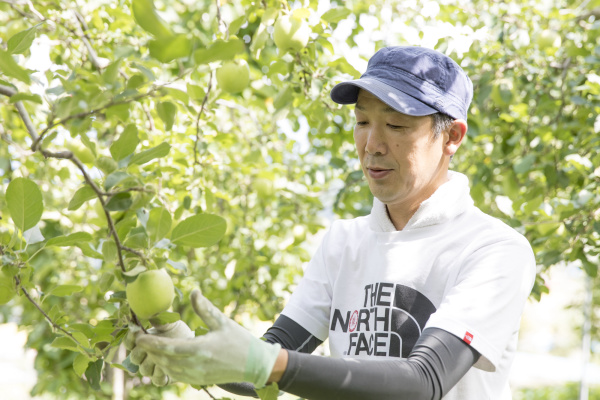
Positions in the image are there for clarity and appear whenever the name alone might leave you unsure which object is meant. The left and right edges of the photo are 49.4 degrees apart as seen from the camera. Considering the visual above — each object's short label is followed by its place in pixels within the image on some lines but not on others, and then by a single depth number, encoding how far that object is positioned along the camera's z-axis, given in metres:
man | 0.91
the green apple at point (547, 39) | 2.52
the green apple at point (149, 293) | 1.02
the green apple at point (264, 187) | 2.55
